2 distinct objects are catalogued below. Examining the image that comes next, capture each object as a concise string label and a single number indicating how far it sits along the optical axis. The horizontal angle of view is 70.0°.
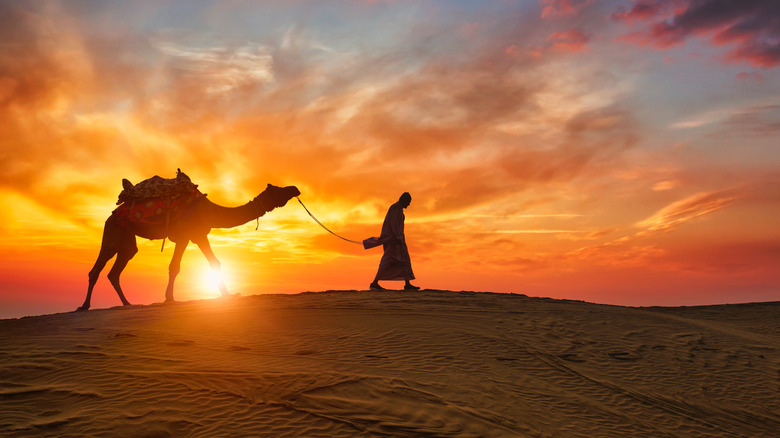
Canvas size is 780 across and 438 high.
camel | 15.54
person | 16.80
